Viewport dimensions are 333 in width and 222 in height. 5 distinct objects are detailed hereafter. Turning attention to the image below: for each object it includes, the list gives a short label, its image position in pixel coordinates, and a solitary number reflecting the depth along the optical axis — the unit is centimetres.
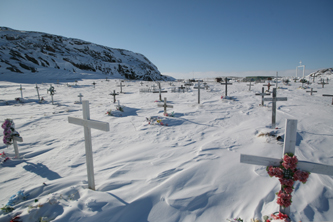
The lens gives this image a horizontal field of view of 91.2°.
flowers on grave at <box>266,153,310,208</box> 227
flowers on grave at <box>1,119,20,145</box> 541
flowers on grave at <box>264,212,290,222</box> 230
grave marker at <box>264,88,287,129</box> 732
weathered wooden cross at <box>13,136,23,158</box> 534
